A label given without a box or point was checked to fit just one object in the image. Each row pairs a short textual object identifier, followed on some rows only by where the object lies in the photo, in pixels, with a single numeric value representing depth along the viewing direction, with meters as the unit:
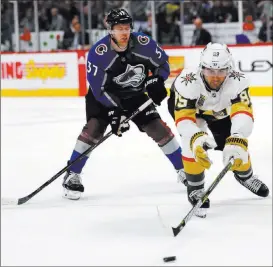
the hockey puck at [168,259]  4.62
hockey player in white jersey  5.09
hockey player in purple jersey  5.68
